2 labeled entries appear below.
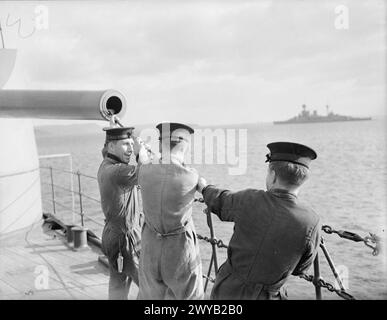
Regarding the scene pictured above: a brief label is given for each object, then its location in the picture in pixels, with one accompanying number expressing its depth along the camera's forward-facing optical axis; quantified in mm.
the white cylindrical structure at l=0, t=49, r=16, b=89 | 5016
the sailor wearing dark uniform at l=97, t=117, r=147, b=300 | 2654
